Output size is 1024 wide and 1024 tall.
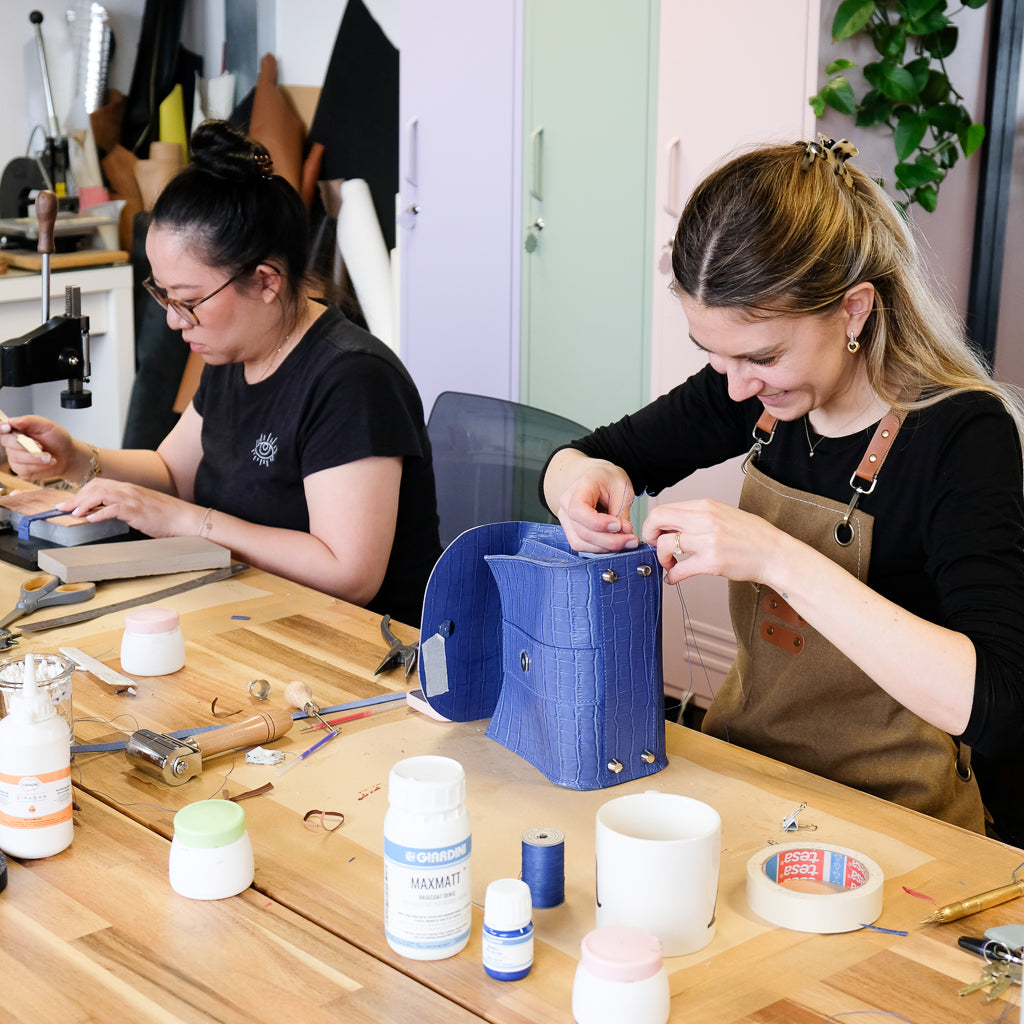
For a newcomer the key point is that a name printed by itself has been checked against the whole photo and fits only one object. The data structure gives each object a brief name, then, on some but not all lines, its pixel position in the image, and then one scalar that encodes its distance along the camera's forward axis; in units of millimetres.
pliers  1583
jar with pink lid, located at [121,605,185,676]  1565
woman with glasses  1975
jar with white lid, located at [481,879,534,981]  973
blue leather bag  1281
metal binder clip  1215
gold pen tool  1061
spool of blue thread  1078
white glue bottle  1127
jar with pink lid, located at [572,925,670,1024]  906
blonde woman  1292
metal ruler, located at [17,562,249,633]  1720
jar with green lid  1085
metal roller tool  1293
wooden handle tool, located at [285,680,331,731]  1449
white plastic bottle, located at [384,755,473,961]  974
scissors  1761
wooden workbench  967
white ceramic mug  1002
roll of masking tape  1051
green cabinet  3043
